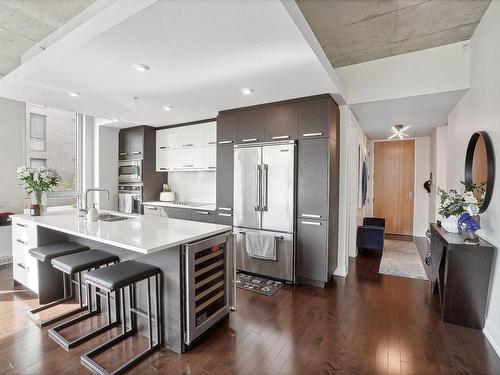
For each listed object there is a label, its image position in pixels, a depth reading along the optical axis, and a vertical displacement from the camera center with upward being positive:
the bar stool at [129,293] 1.79 -0.92
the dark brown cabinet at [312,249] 3.17 -0.84
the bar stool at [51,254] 2.38 -0.70
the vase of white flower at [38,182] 3.08 +0.00
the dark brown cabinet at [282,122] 3.32 +0.82
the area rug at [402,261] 3.77 -1.31
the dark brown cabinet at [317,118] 3.12 +0.81
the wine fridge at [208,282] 1.98 -0.87
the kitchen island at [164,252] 1.96 -0.64
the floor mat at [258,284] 3.12 -1.30
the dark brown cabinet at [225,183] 3.86 +0.00
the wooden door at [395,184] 6.42 -0.02
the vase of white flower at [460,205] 2.46 -0.20
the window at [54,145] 4.46 +0.69
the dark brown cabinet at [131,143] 5.18 +0.83
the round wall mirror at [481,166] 2.31 +0.18
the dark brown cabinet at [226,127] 3.81 +0.85
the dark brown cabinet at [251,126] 3.55 +0.82
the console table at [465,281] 2.26 -0.88
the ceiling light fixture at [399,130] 4.95 +1.11
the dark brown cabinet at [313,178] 3.13 +0.07
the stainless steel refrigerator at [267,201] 3.30 -0.24
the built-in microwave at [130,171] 5.19 +0.24
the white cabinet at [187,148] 4.54 +0.67
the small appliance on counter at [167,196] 5.23 -0.28
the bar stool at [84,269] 2.09 -0.73
